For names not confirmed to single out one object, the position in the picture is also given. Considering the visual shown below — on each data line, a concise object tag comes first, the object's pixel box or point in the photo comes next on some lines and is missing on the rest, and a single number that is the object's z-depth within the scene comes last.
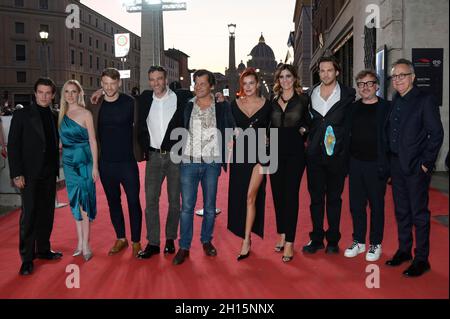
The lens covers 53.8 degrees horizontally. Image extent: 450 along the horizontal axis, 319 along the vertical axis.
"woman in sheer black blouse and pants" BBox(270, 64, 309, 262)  5.10
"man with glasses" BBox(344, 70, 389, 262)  4.95
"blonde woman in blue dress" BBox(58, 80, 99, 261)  5.14
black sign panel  10.02
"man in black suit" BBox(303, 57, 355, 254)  5.12
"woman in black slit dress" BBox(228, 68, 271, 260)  5.08
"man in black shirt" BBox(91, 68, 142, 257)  5.18
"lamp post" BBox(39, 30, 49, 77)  20.67
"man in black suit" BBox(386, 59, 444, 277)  4.41
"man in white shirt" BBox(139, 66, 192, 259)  5.23
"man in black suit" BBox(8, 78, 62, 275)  4.95
